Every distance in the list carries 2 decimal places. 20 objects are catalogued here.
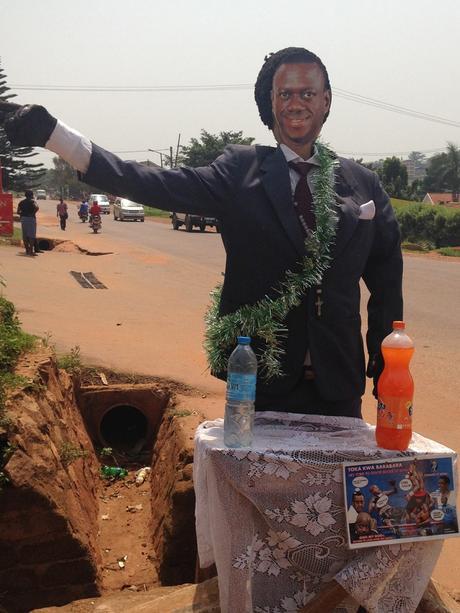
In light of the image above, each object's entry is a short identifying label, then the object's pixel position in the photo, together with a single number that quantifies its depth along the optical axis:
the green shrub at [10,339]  4.04
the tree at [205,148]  40.81
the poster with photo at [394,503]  2.30
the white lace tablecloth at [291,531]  2.31
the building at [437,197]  56.25
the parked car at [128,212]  37.16
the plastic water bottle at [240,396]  2.34
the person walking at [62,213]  27.45
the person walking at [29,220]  15.36
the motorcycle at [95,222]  25.28
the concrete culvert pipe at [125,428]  5.61
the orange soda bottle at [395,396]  2.32
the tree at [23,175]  41.70
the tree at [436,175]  63.16
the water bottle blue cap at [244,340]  2.37
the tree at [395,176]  47.59
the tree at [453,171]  57.35
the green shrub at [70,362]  5.45
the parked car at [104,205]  44.08
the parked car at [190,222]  29.22
